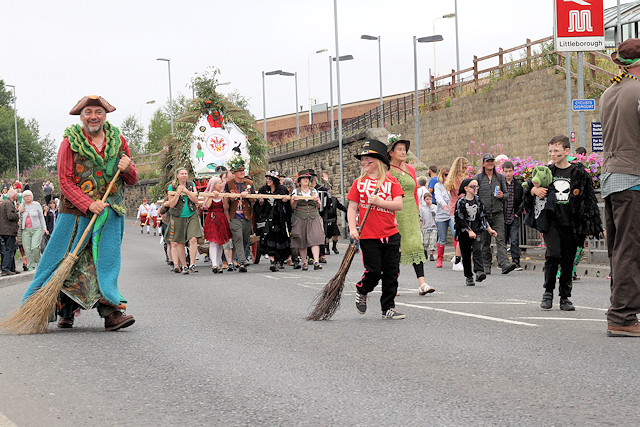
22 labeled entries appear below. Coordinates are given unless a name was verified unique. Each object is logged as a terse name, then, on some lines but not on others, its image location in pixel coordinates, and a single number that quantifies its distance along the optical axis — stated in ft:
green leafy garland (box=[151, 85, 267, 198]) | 74.95
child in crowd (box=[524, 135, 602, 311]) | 31.32
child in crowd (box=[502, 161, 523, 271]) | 54.85
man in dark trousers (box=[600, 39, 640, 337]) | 25.02
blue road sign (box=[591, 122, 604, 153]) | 65.12
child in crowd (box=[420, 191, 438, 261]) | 66.03
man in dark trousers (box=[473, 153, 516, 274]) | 52.80
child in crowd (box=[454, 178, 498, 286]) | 45.47
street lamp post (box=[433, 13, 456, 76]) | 138.72
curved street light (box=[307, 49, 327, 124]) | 171.59
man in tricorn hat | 28.60
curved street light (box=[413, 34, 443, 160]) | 115.81
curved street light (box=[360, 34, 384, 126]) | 136.95
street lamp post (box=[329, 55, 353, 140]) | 143.17
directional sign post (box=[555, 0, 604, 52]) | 60.03
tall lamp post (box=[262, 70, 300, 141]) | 171.01
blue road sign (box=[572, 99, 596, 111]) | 59.98
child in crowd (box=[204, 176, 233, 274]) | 60.85
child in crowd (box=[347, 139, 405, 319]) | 30.96
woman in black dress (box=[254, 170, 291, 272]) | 61.87
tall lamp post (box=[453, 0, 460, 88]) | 141.08
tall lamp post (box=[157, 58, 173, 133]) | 206.28
